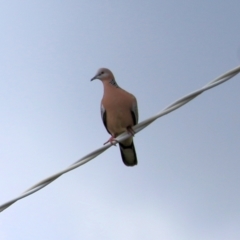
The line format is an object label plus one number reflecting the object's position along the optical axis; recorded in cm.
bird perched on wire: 1022
